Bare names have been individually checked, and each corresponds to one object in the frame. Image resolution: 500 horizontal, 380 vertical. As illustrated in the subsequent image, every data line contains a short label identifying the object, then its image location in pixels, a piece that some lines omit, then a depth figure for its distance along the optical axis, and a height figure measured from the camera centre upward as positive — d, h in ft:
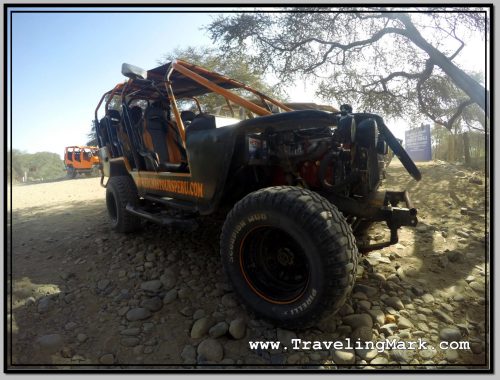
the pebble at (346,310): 7.80 -3.26
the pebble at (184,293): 9.12 -3.28
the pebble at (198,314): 8.20 -3.49
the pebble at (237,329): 7.28 -3.46
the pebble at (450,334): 7.18 -3.58
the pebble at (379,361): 6.46 -3.74
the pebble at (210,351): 6.82 -3.74
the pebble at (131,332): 7.70 -3.69
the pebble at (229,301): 8.44 -3.27
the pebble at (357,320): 7.33 -3.31
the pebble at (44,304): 8.90 -3.51
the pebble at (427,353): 6.65 -3.72
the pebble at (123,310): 8.56 -3.55
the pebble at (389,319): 7.63 -3.39
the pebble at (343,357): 6.50 -3.69
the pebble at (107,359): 6.99 -3.96
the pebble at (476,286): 9.10 -3.14
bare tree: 24.43 +11.09
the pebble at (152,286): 9.59 -3.23
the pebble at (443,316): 7.78 -3.43
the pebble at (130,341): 7.36 -3.77
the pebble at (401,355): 6.55 -3.70
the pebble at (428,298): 8.55 -3.26
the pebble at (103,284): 10.00 -3.29
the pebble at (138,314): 8.28 -3.52
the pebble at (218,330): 7.38 -3.52
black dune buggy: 6.63 -0.38
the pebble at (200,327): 7.53 -3.56
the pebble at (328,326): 7.22 -3.38
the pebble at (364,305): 8.00 -3.22
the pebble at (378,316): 7.59 -3.35
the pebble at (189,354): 6.86 -3.84
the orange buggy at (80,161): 76.28 +5.32
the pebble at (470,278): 9.62 -3.06
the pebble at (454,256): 10.89 -2.69
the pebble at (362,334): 7.02 -3.47
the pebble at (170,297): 8.96 -3.33
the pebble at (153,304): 8.70 -3.43
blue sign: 31.60 +3.88
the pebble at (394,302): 8.21 -3.25
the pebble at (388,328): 7.21 -3.46
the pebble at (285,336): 6.97 -3.48
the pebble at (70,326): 8.09 -3.72
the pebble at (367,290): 8.65 -3.07
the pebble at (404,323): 7.44 -3.44
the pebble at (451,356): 6.64 -3.77
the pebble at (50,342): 7.29 -3.80
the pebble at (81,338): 7.57 -3.77
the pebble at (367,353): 6.59 -3.69
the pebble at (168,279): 9.78 -3.11
